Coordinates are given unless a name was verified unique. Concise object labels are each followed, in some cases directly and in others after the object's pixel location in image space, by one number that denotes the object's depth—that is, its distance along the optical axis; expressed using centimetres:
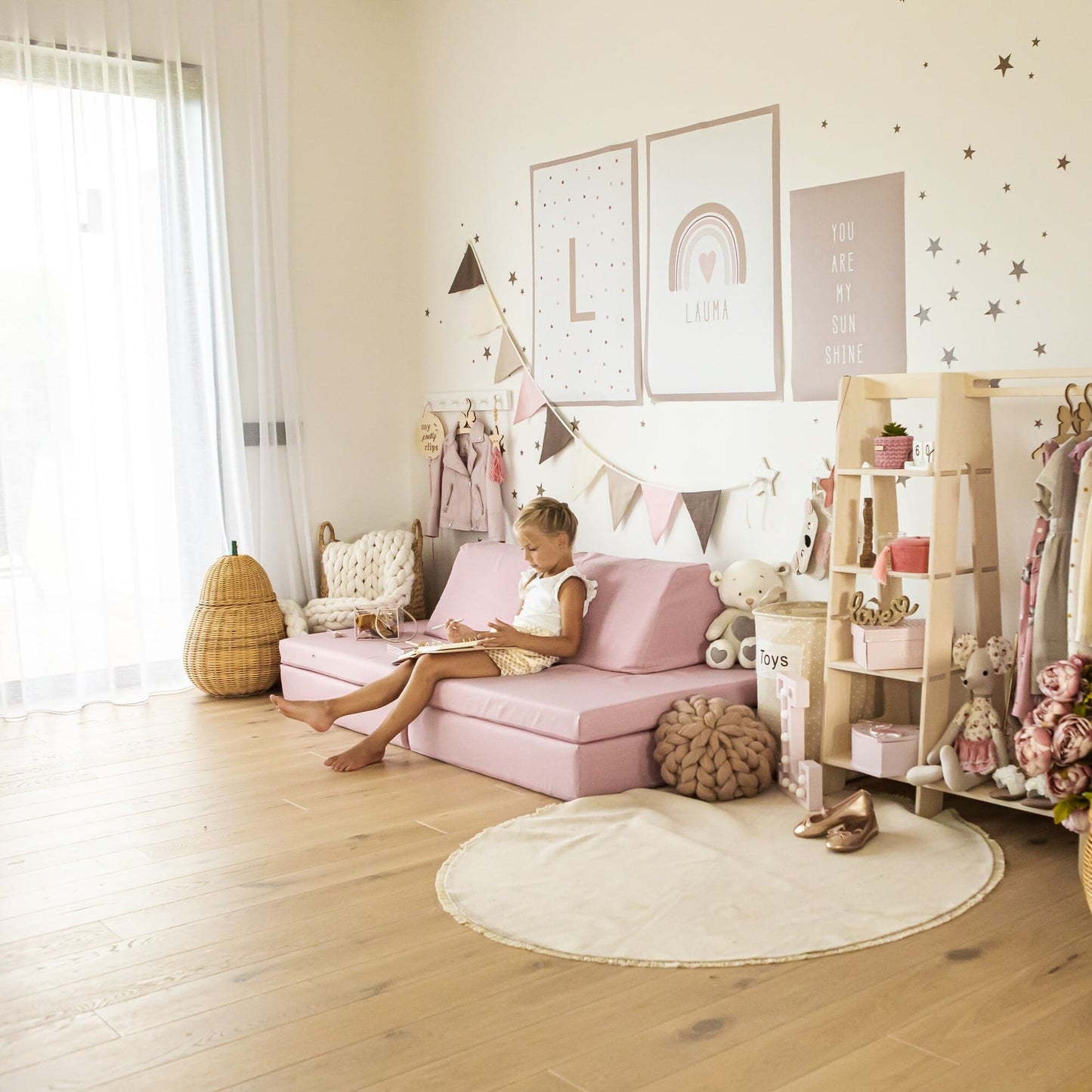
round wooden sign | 511
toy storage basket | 335
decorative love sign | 315
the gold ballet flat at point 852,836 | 280
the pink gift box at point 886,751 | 309
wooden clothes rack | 300
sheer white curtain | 436
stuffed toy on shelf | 295
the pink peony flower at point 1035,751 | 231
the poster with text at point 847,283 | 338
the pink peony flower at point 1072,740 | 226
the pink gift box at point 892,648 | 311
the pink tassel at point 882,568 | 309
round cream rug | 238
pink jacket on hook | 482
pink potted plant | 310
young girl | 370
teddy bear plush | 372
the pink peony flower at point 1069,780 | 228
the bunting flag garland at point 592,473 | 391
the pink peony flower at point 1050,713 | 233
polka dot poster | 419
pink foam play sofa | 329
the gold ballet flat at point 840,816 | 289
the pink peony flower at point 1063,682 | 235
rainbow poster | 371
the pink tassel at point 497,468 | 476
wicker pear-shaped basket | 460
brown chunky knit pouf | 323
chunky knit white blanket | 475
